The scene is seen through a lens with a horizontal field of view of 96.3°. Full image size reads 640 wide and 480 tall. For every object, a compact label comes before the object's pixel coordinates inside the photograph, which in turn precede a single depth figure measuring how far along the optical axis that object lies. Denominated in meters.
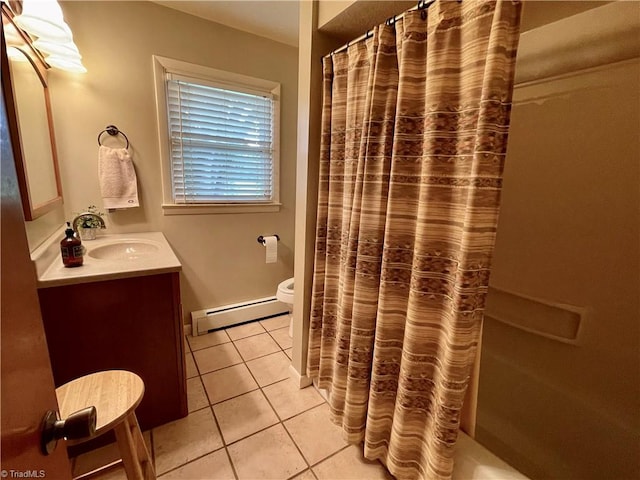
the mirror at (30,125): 1.15
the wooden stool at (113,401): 0.93
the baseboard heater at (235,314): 2.45
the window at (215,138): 2.15
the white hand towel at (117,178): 1.96
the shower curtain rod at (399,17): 0.99
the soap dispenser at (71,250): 1.32
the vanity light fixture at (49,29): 1.31
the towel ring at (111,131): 1.97
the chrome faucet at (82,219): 1.87
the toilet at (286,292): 2.26
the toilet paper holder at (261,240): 2.60
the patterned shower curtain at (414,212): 0.89
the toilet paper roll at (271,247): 2.59
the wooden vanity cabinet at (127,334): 1.29
